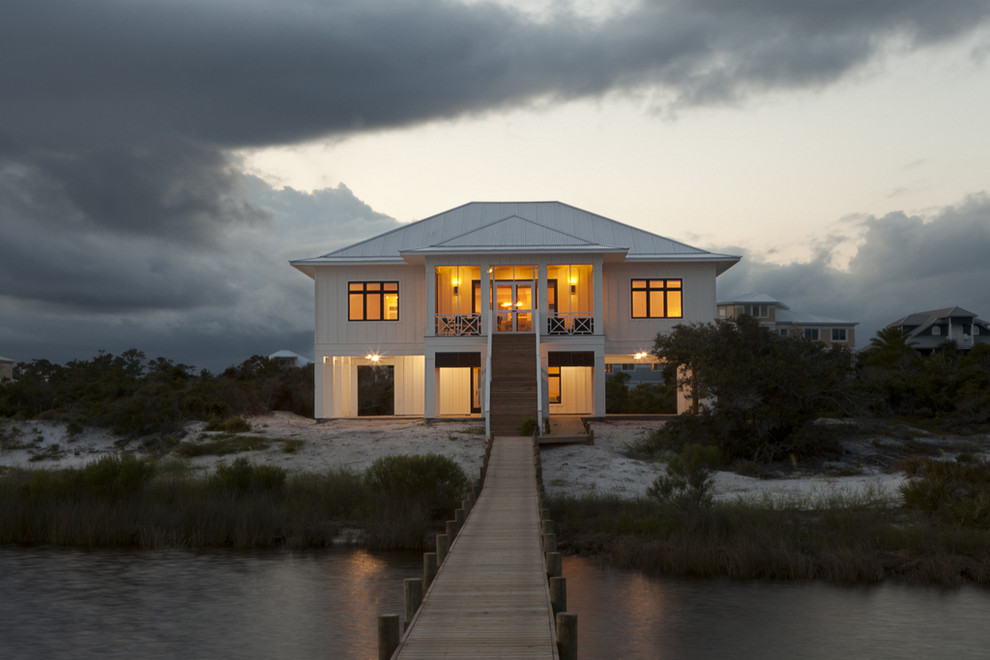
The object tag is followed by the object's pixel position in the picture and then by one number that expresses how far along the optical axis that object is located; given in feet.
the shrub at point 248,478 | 69.77
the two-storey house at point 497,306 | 97.76
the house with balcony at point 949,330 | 237.92
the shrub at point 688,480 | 61.21
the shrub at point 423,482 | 67.36
